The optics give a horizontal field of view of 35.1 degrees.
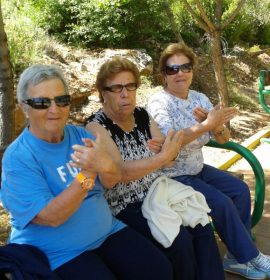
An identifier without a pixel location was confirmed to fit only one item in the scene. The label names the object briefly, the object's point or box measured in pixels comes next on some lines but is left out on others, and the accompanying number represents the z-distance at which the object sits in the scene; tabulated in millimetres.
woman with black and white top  2467
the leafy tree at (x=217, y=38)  6203
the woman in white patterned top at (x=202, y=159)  2879
